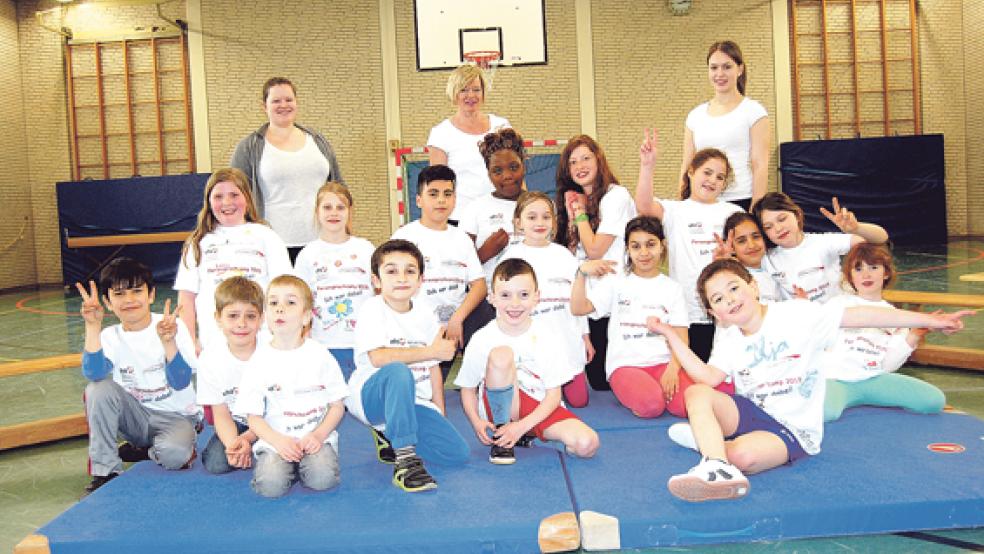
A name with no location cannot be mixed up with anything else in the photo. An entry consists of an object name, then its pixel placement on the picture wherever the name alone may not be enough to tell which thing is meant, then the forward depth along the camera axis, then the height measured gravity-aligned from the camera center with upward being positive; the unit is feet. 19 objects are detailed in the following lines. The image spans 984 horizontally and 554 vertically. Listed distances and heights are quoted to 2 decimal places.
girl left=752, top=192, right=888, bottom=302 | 13.55 -0.43
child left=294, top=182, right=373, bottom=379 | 13.00 -0.49
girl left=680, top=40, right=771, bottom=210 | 14.64 +1.81
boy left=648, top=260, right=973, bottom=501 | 9.96 -1.73
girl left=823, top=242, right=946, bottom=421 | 12.30 -2.18
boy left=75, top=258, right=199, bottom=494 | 11.15 -1.81
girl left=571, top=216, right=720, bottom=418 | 12.80 -1.37
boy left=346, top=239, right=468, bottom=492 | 10.33 -1.71
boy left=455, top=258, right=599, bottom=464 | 10.77 -1.90
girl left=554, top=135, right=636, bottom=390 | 13.93 +0.49
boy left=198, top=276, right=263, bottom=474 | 10.55 -1.53
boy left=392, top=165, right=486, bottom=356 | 13.21 -0.21
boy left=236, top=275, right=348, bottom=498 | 9.87 -1.90
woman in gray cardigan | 14.17 +1.36
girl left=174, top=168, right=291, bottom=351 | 12.62 -0.01
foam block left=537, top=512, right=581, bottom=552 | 8.28 -3.12
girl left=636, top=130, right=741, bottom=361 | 13.97 +0.20
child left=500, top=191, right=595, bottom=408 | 12.91 -0.62
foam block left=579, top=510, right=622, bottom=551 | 8.32 -3.13
